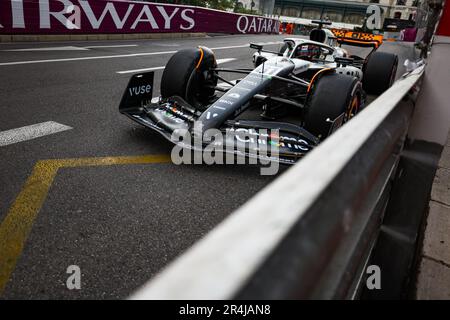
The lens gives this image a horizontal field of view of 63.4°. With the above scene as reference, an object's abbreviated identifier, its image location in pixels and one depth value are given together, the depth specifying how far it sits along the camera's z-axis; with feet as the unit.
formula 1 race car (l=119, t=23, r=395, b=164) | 10.41
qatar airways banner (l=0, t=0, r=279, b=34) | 30.32
